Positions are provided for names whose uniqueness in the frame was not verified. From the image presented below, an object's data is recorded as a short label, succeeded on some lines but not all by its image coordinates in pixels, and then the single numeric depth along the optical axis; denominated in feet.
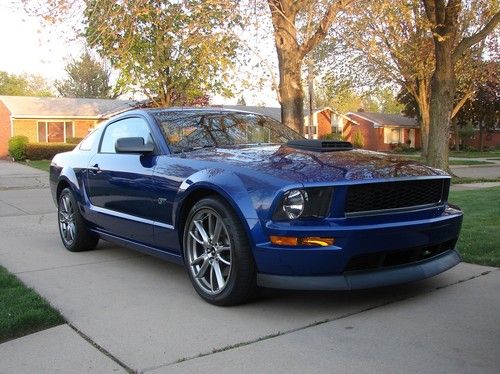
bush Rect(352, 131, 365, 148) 151.64
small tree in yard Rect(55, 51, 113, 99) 215.31
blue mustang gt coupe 12.43
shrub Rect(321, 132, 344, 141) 137.71
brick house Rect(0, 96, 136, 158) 116.47
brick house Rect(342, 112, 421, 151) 172.35
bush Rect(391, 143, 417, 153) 160.08
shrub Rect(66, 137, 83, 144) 115.88
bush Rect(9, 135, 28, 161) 103.09
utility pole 46.50
